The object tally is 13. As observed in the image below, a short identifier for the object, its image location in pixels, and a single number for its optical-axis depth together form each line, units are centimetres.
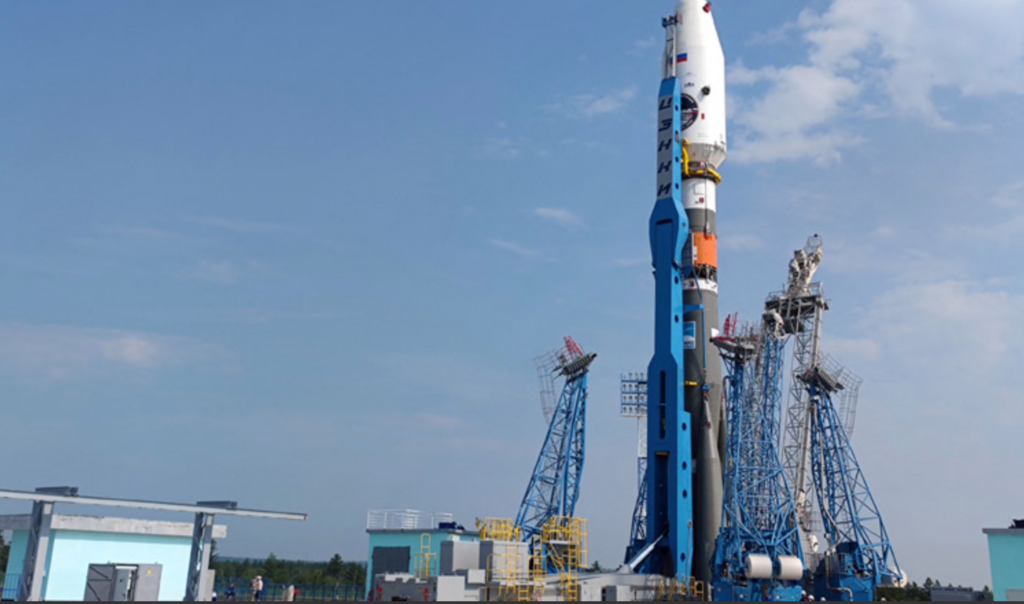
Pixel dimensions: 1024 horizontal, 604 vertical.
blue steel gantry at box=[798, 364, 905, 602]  4775
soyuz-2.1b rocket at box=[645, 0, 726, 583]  4406
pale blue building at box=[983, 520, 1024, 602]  3459
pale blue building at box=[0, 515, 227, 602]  3403
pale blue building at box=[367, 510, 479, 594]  4128
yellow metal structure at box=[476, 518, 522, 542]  3634
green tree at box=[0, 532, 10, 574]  8794
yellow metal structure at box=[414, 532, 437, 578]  4194
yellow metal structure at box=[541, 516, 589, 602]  3888
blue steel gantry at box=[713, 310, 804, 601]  4200
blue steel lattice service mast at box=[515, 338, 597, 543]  5094
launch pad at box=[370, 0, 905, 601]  4178
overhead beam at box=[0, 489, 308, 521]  2895
